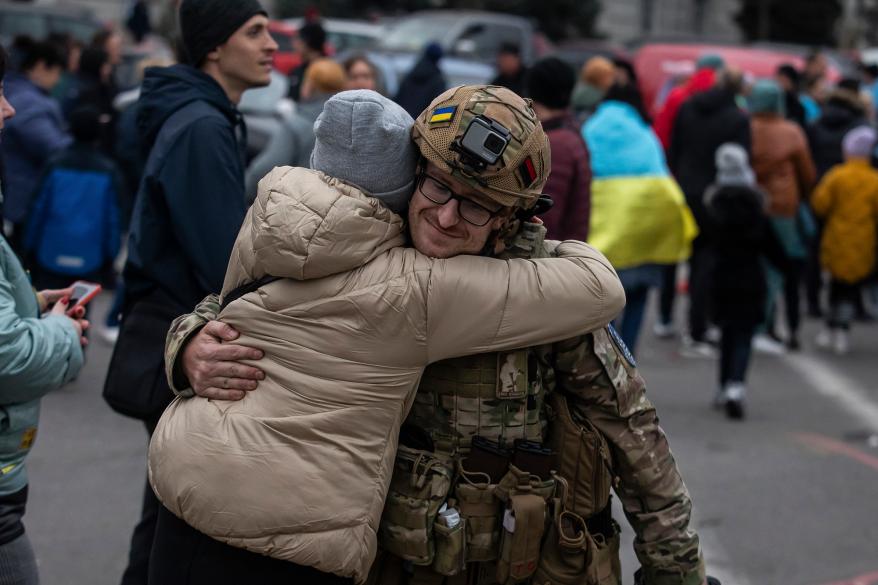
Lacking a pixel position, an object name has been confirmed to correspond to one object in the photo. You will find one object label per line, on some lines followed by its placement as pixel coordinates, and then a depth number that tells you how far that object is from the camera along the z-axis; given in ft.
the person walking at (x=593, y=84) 27.14
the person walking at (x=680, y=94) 34.27
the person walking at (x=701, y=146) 29.55
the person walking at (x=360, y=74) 26.27
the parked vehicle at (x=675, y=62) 54.80
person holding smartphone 9.02
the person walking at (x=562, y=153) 18.39
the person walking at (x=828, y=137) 35.58
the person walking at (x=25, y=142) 25.84
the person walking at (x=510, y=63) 34.02
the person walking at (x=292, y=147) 19.52
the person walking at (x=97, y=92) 34.22
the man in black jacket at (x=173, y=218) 11.03
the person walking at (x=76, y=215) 23.59
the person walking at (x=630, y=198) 22.65
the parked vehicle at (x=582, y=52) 60.40
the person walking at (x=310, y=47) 32.96
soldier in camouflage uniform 7.72
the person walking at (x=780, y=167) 30.14
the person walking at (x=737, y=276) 24.00
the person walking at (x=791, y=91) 36.83
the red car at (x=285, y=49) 55.39
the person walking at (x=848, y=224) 30.25
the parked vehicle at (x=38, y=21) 58.49
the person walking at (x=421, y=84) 28.81
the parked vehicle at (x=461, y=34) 50.70
